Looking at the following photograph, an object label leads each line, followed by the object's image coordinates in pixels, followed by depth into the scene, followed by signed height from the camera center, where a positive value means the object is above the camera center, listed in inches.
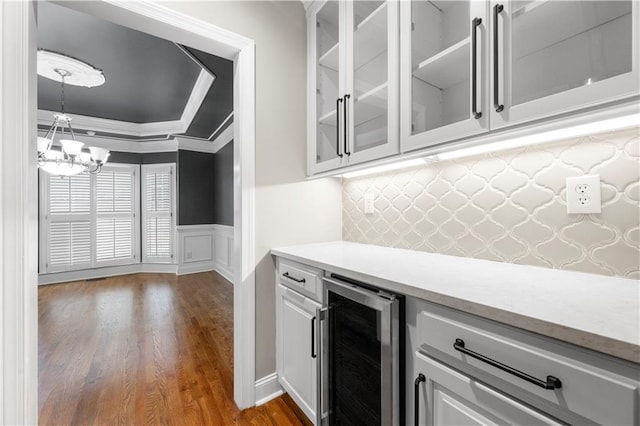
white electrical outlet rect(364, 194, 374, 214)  72.1 +2.1
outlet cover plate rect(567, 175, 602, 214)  38.0 +2.5
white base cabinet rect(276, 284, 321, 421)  55.3 -29.2
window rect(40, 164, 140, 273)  183.6 -5.9
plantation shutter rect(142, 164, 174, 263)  215.8 -2.2
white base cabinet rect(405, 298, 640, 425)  21.5 -15.1
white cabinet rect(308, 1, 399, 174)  51.5 +27.7
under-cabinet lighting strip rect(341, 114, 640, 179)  33.6 +10.8
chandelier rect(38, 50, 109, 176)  106.9 +56.2
